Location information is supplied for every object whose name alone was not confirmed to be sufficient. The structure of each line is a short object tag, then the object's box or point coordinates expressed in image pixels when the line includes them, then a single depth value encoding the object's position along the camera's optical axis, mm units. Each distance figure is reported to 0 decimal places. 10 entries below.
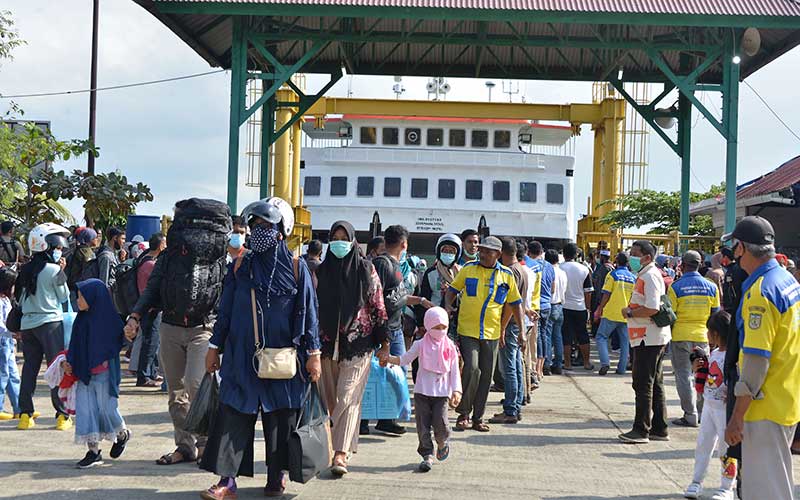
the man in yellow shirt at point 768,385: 4723
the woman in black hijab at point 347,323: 6746
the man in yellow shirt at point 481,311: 8344
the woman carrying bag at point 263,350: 5707
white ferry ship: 28016
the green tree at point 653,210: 30234
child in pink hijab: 6926
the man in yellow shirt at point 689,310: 8984
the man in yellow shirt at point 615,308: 13180
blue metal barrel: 15883
